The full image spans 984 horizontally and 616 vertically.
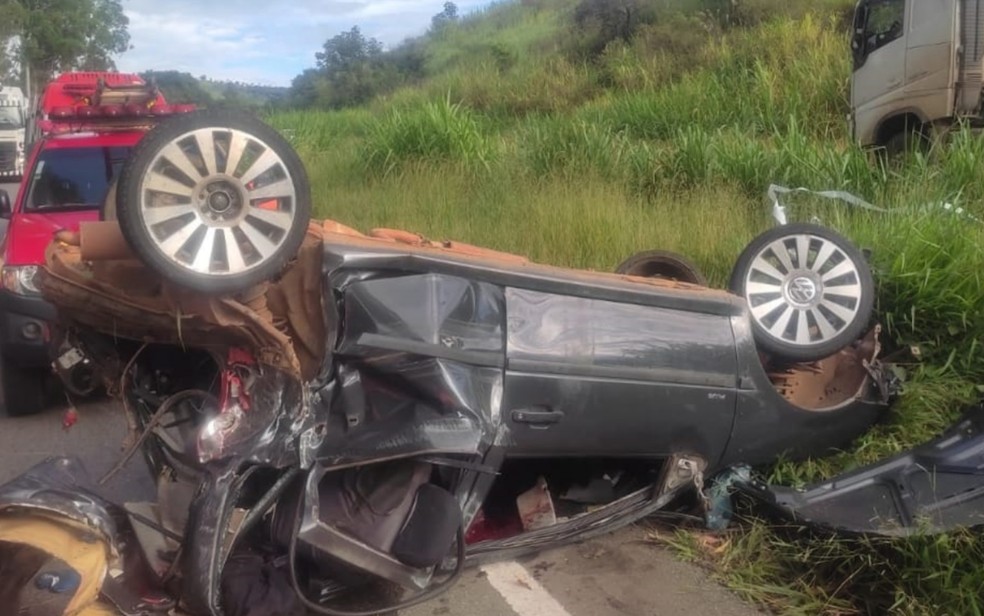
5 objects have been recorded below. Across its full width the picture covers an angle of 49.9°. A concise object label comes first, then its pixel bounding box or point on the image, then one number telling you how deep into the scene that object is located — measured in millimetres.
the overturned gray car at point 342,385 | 3564
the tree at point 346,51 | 40931
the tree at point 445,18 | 48100
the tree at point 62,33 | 48000
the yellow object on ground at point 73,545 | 3240
